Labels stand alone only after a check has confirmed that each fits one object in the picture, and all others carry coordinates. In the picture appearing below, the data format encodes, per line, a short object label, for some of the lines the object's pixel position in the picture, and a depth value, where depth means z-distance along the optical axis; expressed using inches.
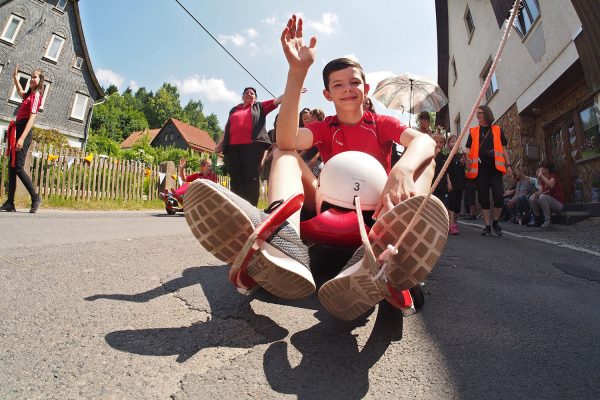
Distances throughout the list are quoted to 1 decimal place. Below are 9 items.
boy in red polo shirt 45.9
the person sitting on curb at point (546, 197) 271.0
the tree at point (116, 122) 2005.4
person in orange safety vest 203.6
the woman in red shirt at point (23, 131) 204.8
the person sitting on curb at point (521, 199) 310.5
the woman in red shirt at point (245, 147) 167.3
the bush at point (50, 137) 781.3
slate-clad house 861.2
